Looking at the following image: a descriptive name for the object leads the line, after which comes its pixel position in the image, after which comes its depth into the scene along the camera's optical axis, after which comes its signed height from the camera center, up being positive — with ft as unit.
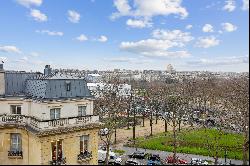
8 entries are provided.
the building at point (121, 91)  197.00 -11.23
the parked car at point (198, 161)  91.51 -38.32
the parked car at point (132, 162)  90.60 -38.36
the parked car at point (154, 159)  94.81 -39.24
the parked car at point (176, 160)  93.68 -38.95
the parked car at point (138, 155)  101.11 -38.99
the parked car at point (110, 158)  93.46 -38.30
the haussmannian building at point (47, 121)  54.89 -12.23
